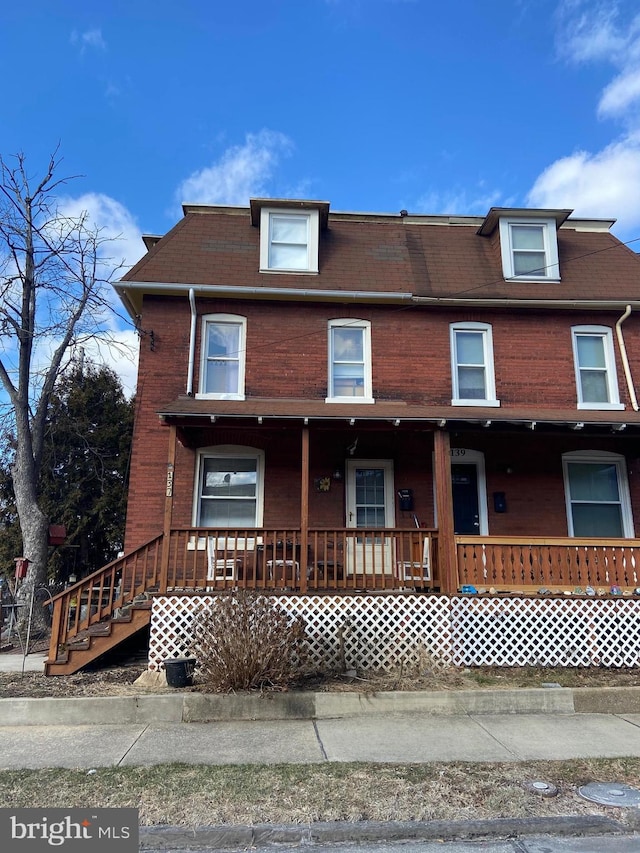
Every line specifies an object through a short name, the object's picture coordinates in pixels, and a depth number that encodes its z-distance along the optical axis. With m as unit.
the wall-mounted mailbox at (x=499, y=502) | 11.03
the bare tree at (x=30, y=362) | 11.87
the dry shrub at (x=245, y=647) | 6.75
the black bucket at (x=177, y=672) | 7.12
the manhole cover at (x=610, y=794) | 4.29
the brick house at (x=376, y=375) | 10.70
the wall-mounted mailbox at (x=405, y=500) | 10.78
